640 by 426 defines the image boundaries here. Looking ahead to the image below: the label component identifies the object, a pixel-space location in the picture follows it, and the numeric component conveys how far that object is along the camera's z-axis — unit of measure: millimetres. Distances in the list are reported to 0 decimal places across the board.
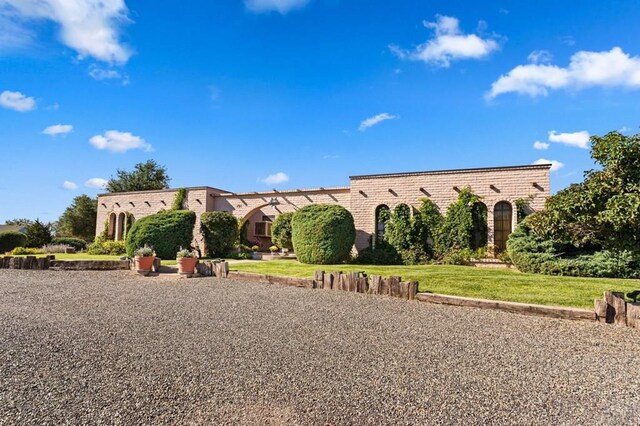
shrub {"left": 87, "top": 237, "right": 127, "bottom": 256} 22078
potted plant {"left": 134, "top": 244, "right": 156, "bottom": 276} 12586
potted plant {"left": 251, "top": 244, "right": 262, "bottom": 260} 20617
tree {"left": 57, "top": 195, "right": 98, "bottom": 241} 31656
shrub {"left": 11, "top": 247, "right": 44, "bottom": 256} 20777
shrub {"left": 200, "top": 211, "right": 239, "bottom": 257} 19109
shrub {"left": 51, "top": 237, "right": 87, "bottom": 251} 25595
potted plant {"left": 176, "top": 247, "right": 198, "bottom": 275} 11864
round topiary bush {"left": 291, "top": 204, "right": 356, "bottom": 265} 15297
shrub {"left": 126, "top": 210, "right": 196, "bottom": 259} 16875
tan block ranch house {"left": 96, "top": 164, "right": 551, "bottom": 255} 15109
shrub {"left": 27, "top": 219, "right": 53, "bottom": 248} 25606
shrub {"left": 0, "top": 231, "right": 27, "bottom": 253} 22781
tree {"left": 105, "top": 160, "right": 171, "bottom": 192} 38000
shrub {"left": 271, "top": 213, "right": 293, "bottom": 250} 20422
